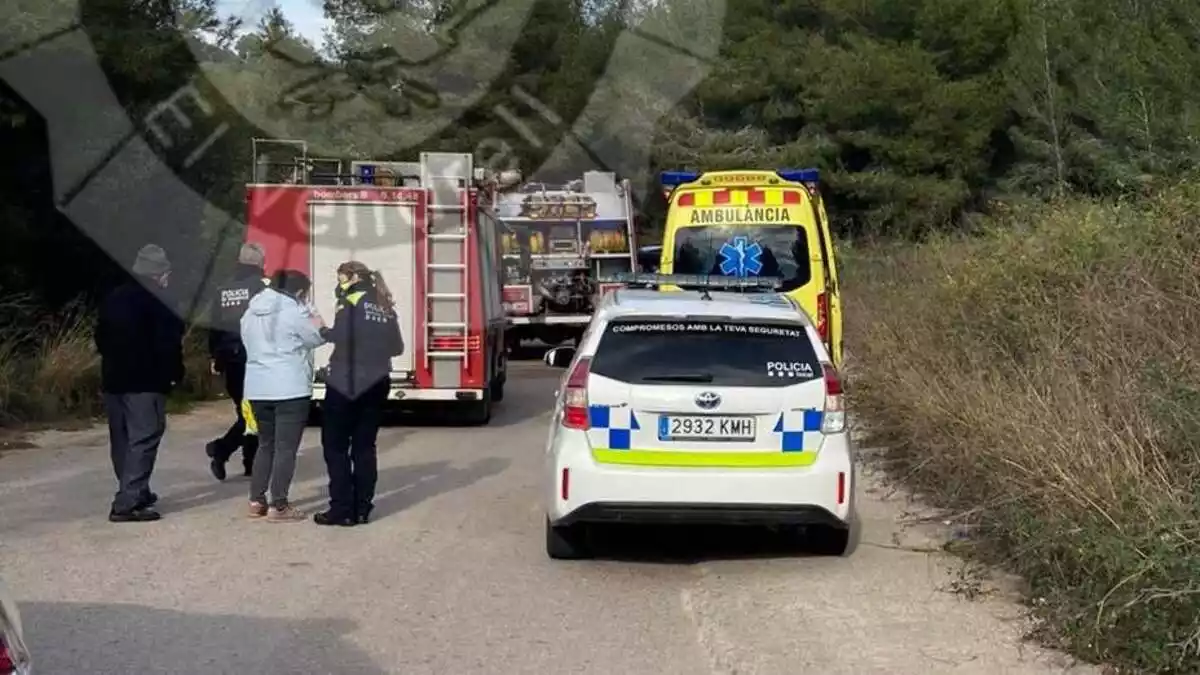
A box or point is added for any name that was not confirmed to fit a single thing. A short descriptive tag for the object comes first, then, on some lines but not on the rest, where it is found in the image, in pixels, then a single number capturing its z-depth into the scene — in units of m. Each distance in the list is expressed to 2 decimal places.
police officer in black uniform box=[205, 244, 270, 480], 11.90
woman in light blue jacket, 10.06
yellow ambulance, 14.81
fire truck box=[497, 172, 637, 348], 25.39
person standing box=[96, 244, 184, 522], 10.02
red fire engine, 15.51
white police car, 8.31
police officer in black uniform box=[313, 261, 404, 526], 9.99
